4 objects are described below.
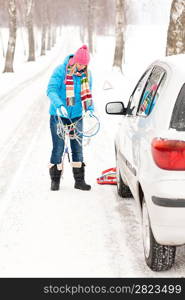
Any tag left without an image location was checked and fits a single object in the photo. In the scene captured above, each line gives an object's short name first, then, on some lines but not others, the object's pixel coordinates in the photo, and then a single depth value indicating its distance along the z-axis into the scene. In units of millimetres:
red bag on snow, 14436
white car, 7523
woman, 12734
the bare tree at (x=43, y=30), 105625
